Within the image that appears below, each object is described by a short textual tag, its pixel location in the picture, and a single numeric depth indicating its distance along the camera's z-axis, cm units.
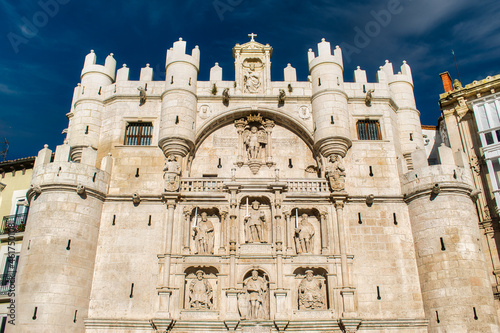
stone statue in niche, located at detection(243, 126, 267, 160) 2414
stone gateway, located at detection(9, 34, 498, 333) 1973
